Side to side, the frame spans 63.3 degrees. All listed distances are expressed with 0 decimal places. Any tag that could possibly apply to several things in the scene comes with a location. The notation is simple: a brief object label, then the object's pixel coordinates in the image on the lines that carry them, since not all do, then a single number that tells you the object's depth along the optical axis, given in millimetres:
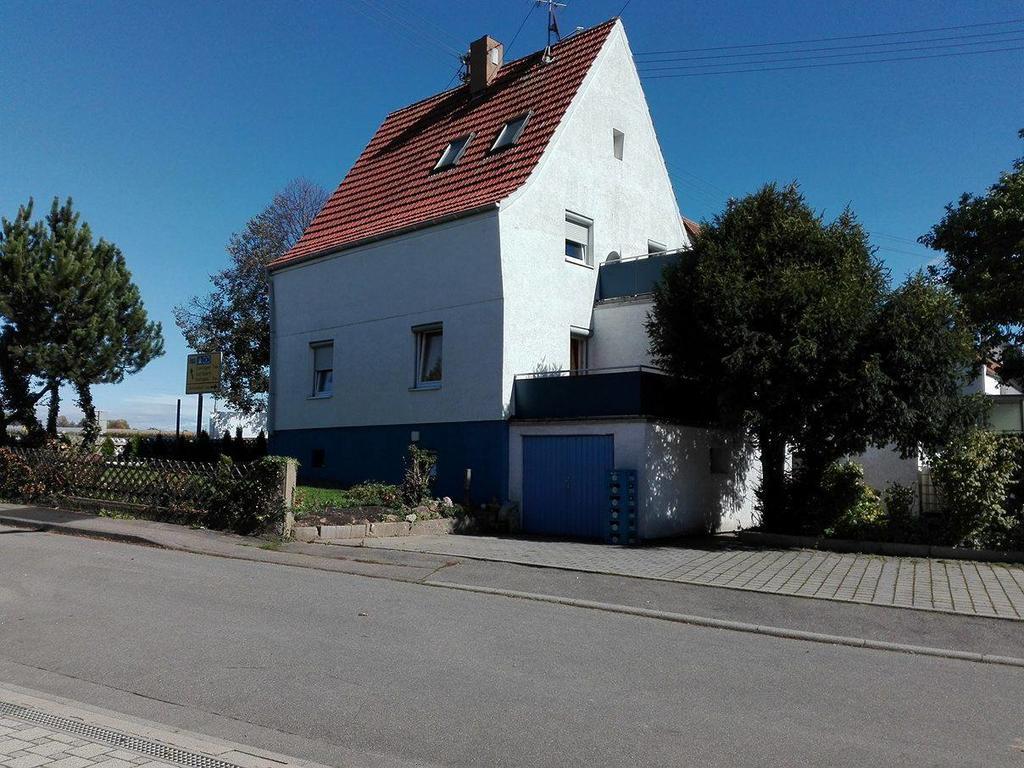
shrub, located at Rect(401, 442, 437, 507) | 16469
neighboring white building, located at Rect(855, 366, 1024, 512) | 20031
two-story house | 16594
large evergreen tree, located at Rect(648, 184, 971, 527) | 13500
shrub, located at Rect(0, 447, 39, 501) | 17719
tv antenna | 22797
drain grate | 4355
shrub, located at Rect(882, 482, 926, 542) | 14062
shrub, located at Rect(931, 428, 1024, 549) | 13320
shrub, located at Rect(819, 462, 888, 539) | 14562
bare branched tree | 32688
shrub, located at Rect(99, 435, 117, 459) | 26469
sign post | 25734
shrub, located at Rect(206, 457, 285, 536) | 13992
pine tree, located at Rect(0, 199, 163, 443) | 20938
